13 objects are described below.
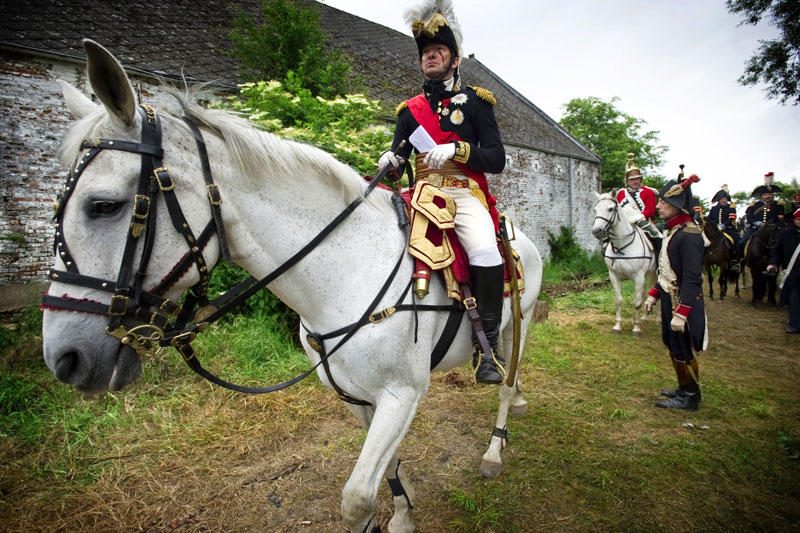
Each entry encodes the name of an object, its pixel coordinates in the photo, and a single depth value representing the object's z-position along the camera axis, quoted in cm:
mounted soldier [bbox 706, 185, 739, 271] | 1131
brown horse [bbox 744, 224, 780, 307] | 931
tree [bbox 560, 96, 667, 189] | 2708
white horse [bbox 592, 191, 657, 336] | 714
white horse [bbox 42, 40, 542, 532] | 130
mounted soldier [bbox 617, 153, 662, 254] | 745
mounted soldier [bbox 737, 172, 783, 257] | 973
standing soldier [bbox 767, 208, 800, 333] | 698
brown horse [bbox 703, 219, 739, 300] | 990
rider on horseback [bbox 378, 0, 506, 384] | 213
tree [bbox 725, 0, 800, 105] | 1520
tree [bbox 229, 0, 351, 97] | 695
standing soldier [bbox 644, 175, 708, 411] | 391
